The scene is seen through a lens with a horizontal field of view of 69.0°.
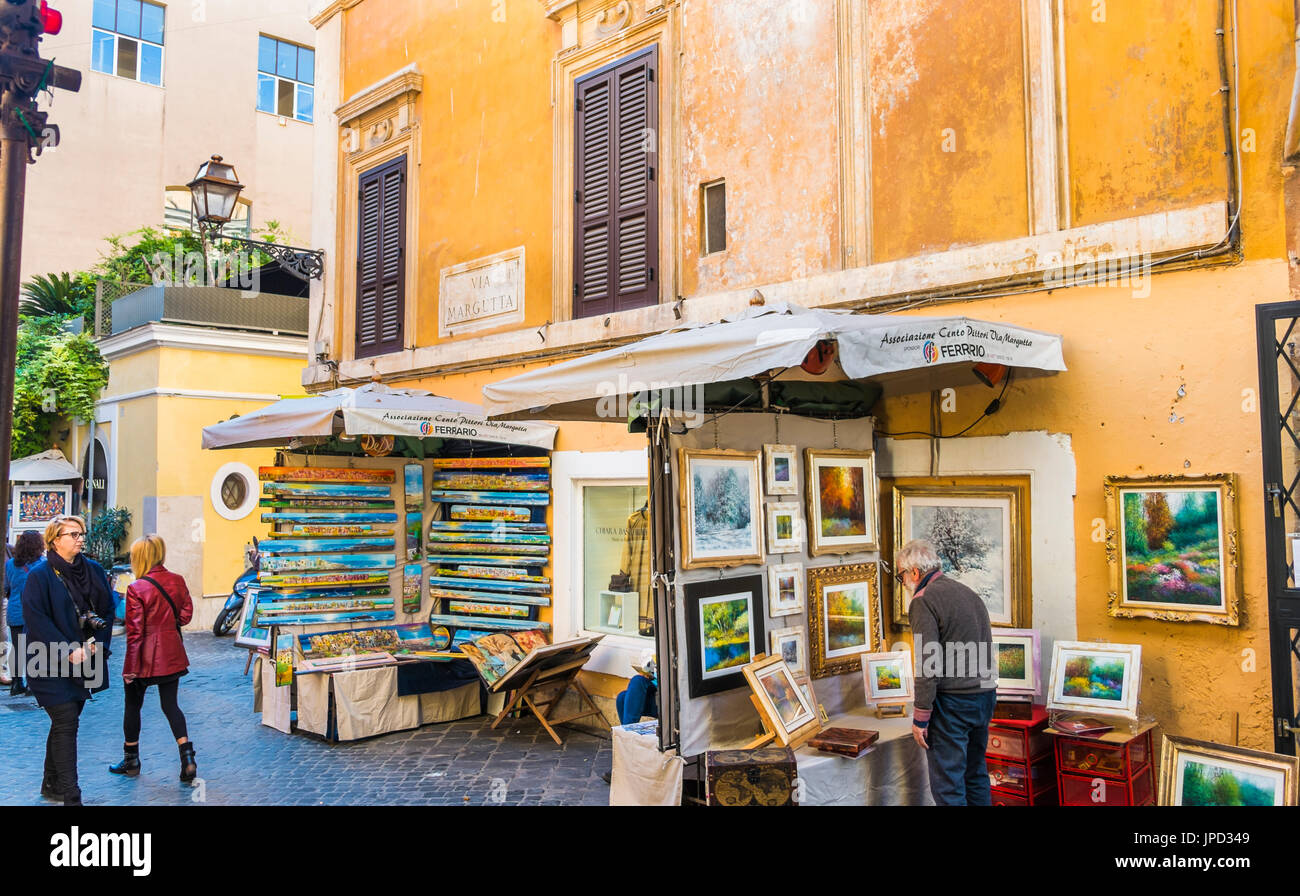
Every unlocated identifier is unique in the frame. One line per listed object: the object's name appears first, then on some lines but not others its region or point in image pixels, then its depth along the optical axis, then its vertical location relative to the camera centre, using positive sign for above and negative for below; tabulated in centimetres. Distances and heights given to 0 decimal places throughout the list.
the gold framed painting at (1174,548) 499 -22
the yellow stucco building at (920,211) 511 +216
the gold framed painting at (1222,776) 438 -129
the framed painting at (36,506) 1508 +9
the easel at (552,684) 764 -144
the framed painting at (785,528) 578 -12
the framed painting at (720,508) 522 +0
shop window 819 -46
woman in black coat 588 -83
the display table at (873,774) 501 -147
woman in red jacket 677 -86
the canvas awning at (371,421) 767 +75
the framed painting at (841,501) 604 +5
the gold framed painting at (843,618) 596 -71
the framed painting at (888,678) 583 -105
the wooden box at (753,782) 477 -138
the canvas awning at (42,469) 1550 +71
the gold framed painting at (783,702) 512 -107
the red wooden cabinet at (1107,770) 483 -137
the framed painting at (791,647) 567 -84
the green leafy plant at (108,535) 1559 -39
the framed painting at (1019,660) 545 -89
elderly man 474 -90
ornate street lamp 1081 +363
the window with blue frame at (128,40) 2122 +1074
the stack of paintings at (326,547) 864 -34
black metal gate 468 +0
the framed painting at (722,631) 518 -69
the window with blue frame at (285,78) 2330 +1081
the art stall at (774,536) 484 -17
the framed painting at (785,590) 573 -50
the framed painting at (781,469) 576 +24
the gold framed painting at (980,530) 582 -15
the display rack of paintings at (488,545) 874 -34
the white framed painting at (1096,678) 505 -93
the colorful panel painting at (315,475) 868 +33
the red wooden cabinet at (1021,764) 513 -141
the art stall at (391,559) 793 -47
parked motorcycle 1348 -132
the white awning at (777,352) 470 +81
